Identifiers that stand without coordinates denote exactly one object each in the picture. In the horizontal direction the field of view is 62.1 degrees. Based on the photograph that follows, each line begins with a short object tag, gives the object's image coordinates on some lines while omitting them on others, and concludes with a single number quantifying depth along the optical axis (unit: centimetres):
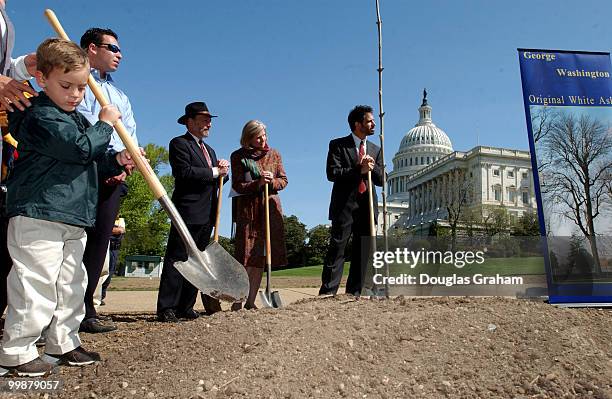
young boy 241
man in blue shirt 385
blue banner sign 521
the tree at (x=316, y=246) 6688
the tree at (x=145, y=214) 3388
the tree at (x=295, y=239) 6875
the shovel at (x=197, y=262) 311
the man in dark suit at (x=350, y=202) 491
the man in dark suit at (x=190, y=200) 453
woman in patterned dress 479
